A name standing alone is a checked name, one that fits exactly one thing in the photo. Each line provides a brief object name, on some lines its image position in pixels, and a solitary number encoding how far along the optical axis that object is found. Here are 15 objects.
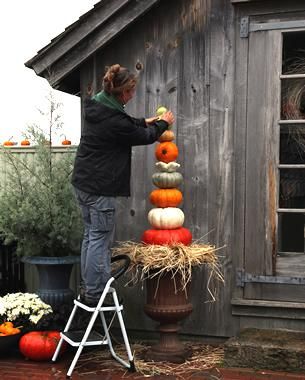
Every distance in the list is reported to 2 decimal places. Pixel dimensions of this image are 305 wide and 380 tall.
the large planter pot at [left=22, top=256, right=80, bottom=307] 4.87
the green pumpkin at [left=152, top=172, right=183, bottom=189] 4.60
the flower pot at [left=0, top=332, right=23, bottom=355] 4.53
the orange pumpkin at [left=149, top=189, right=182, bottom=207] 4.60
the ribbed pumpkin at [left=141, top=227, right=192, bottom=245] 4.46
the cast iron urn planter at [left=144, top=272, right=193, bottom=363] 4.46
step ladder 4.07
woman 4.13
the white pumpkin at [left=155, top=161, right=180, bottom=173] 4.61
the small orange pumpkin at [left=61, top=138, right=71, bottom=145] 8.07
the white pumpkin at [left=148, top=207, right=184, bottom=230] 4.53
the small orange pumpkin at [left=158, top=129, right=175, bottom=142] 4.64
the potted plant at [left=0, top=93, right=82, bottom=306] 4.85
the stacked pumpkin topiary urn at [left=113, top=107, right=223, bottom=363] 4.35
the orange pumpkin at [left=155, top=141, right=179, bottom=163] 4.61
